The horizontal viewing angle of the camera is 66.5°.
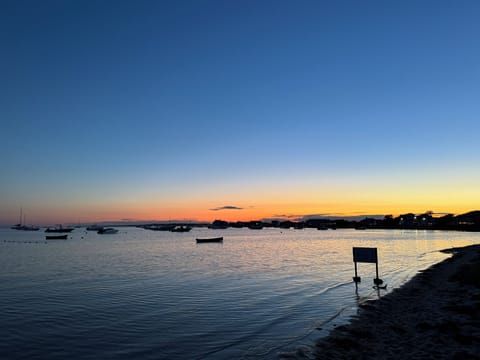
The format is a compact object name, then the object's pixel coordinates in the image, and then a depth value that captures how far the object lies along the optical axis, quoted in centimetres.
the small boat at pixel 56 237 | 15571
